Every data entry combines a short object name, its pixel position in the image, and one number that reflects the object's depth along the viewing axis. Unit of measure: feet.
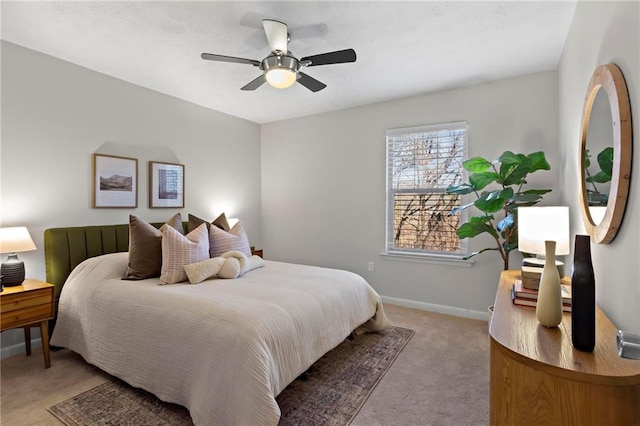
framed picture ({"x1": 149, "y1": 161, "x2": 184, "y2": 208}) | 11.84
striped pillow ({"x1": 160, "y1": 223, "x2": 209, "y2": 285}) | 8.25
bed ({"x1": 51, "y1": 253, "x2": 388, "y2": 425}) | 5.42
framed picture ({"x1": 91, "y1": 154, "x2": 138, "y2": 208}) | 10.33
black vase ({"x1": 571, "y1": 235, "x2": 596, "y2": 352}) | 3.46
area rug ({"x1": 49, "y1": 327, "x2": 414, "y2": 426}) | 6.09
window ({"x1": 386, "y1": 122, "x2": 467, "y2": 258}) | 11.94
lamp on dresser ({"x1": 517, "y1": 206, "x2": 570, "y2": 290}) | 5.87
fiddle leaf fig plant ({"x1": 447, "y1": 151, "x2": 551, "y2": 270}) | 9.11
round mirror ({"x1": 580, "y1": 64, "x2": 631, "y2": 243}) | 4.07
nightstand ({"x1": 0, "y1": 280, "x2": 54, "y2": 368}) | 7.25
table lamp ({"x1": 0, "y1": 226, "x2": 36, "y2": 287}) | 7.67
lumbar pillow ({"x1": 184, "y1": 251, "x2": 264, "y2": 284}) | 8.27
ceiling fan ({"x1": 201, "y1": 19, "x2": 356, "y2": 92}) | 7.30
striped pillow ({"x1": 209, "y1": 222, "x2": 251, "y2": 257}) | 9.89
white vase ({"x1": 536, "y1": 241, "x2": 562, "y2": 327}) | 4.11
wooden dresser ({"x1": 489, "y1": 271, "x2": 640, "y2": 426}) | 3.04
